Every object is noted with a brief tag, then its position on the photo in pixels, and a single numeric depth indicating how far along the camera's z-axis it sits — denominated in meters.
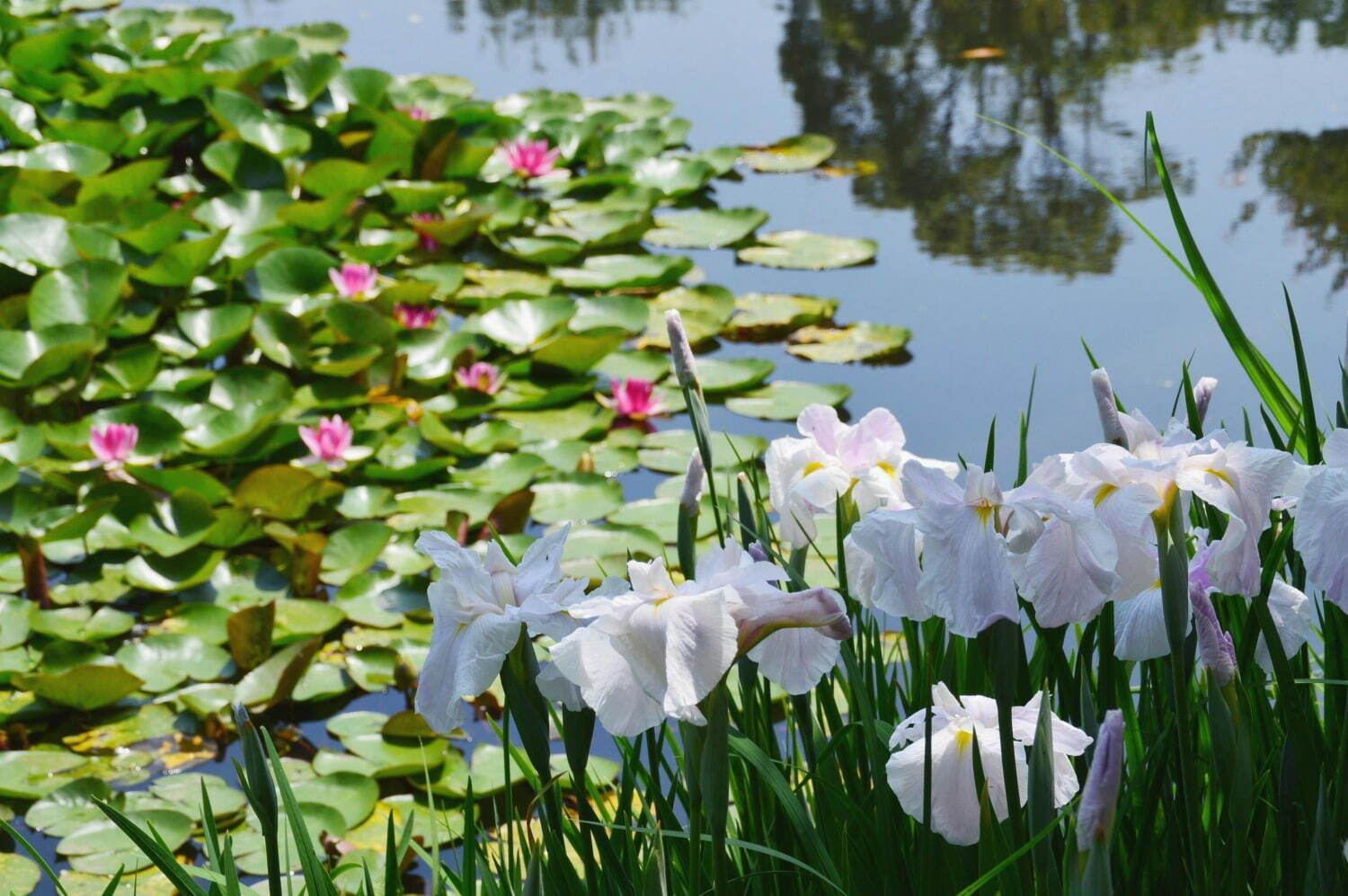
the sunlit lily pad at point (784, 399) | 4.93
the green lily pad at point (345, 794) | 3.21
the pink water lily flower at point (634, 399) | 4.98
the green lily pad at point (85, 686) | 3.46
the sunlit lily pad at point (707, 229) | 6.63
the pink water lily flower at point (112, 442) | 4.43
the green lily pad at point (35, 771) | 3.24
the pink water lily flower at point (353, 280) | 5.59
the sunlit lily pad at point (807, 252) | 6.22
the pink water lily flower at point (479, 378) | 5.13
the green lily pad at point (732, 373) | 5.09
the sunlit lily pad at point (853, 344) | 5.28
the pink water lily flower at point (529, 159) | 7.26
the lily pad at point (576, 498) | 4.38
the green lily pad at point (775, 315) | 5.65
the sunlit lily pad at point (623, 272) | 6.05
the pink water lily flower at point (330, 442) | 4.53
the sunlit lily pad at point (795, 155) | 7.48
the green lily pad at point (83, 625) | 3.78
